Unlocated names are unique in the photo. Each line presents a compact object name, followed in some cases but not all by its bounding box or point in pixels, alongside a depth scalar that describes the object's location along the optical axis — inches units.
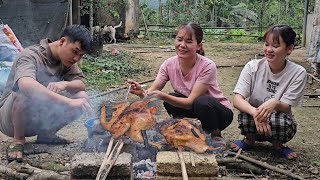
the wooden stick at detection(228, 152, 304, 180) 105.8
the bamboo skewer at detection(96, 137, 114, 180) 78.1
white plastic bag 201.1
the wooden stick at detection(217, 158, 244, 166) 109.5
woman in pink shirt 121.3
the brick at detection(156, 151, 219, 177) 85.2
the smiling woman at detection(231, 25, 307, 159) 115.6
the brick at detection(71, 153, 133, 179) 81.9
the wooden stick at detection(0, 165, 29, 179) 96.9
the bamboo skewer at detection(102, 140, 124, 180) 80.0
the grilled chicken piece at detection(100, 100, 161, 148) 99.2
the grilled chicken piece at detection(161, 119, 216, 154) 93.7
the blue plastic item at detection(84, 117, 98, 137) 109.5
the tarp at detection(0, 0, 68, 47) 247.0
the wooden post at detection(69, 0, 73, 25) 270.8
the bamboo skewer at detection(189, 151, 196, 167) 84.7
